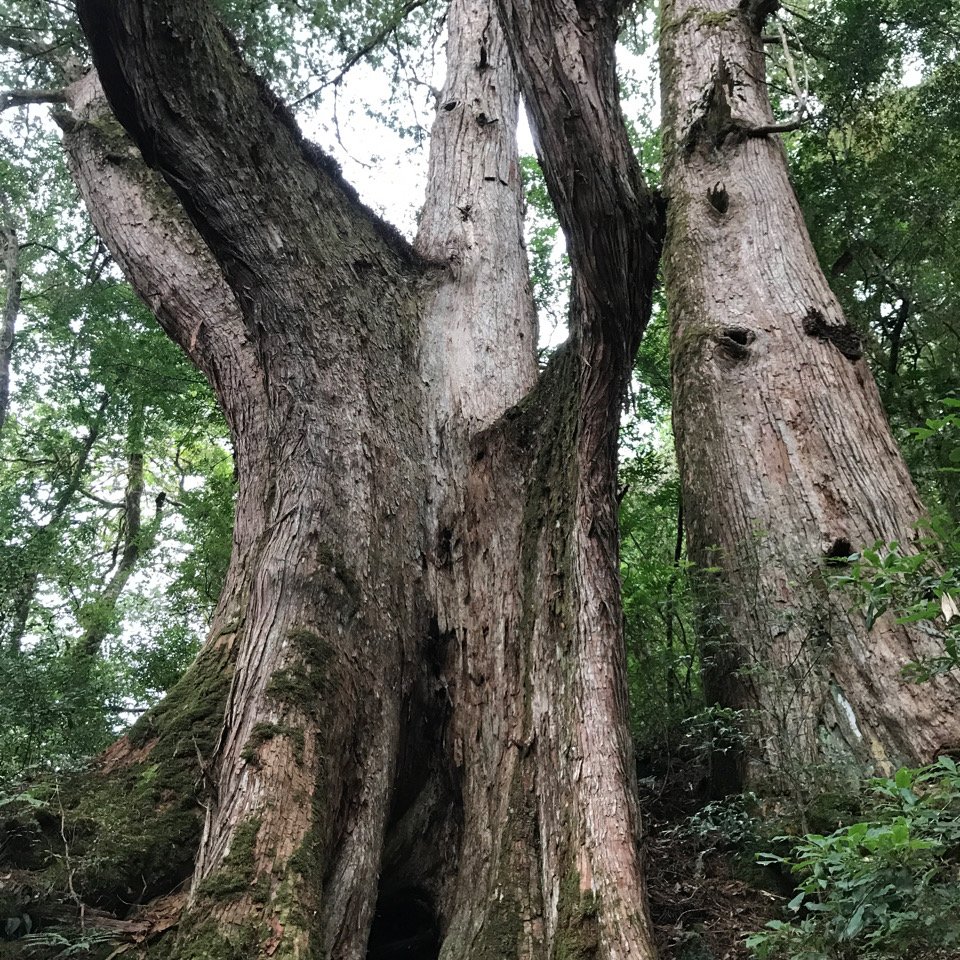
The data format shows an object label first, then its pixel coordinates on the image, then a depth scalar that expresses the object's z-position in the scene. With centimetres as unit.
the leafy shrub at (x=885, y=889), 176
